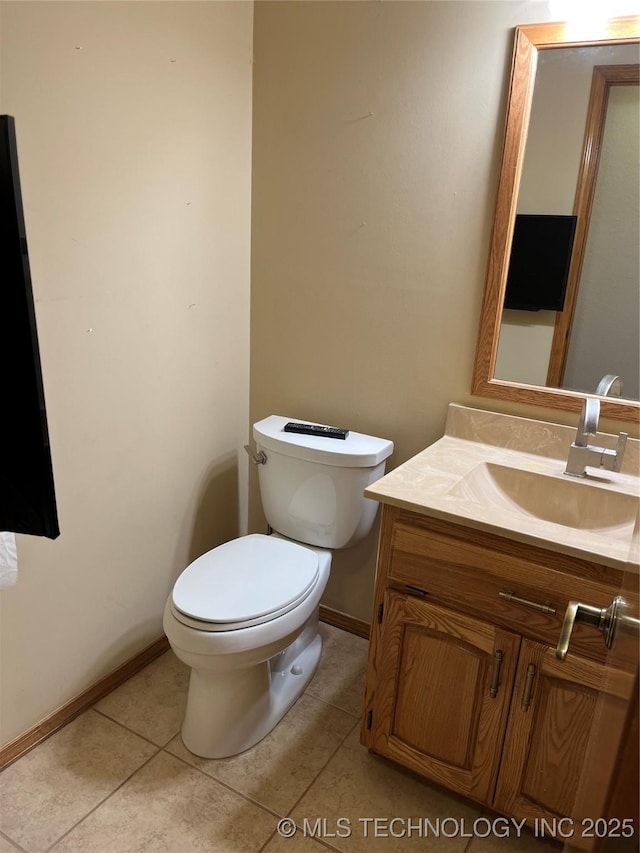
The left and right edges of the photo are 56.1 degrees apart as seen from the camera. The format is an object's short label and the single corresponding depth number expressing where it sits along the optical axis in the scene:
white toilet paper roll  1.21
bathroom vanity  1.25
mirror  1.43
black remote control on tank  1.87
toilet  1.51
